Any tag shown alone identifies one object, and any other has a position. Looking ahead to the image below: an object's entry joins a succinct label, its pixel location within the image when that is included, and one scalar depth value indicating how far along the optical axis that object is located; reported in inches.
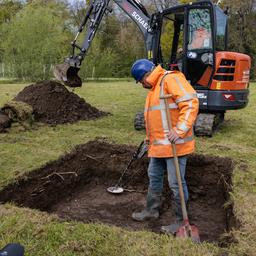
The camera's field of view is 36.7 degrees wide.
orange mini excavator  319.9
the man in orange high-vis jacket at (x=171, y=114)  153.3
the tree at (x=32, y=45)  1016.2
